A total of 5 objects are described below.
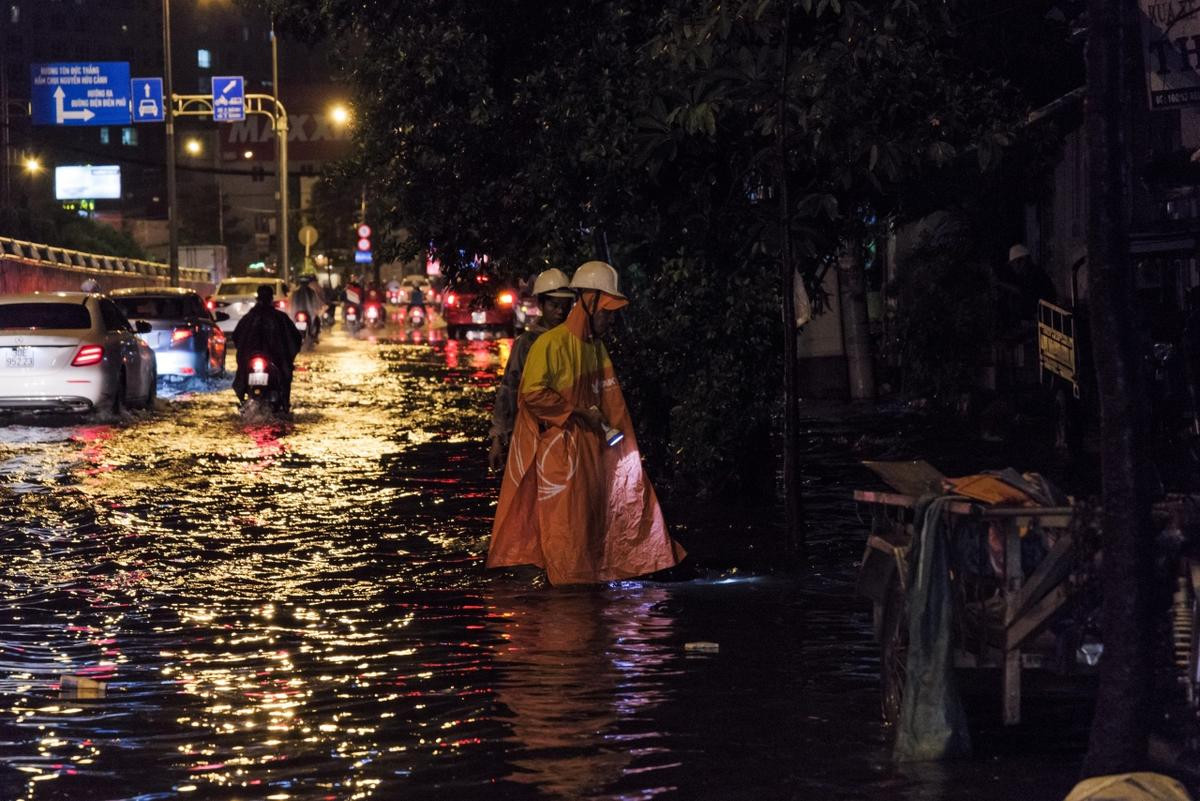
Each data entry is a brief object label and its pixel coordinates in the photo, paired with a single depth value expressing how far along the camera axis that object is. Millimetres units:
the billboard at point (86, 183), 84375
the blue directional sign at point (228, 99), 48906
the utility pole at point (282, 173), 52812
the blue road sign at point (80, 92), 48844
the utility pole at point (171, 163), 44312
